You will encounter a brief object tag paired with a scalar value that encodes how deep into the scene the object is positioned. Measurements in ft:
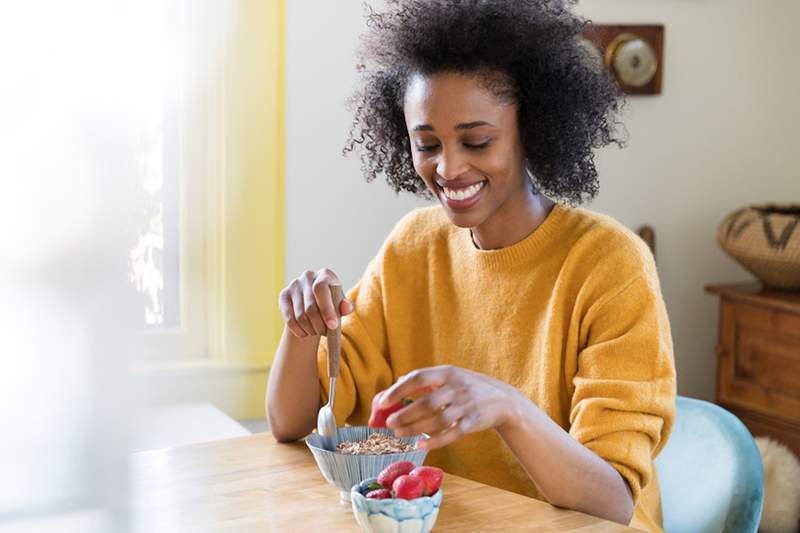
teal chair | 4.24
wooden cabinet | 8.61
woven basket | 8.64
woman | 3.90
